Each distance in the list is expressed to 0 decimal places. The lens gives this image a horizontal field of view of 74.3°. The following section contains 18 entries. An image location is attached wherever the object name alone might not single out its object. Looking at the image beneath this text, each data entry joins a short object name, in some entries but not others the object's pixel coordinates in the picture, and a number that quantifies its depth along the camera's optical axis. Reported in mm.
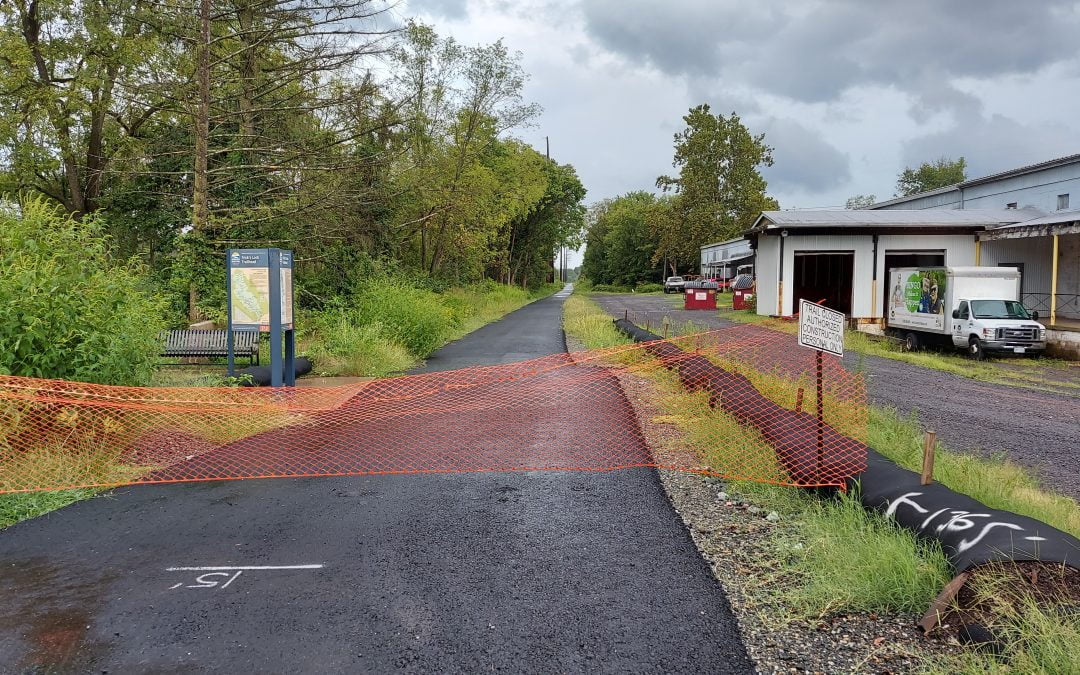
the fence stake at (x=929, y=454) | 4555
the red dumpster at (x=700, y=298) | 37438
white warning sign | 5480
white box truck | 17578
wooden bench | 11719
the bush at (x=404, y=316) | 16484
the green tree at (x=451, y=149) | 27766
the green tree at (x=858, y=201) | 106762
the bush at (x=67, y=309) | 6867
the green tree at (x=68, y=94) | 21125
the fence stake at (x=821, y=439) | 5492
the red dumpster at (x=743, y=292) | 35375
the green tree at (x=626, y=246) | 87688
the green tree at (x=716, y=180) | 63125
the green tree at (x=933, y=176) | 86375
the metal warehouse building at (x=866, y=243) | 26578
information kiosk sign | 9984
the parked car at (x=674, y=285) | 65812
